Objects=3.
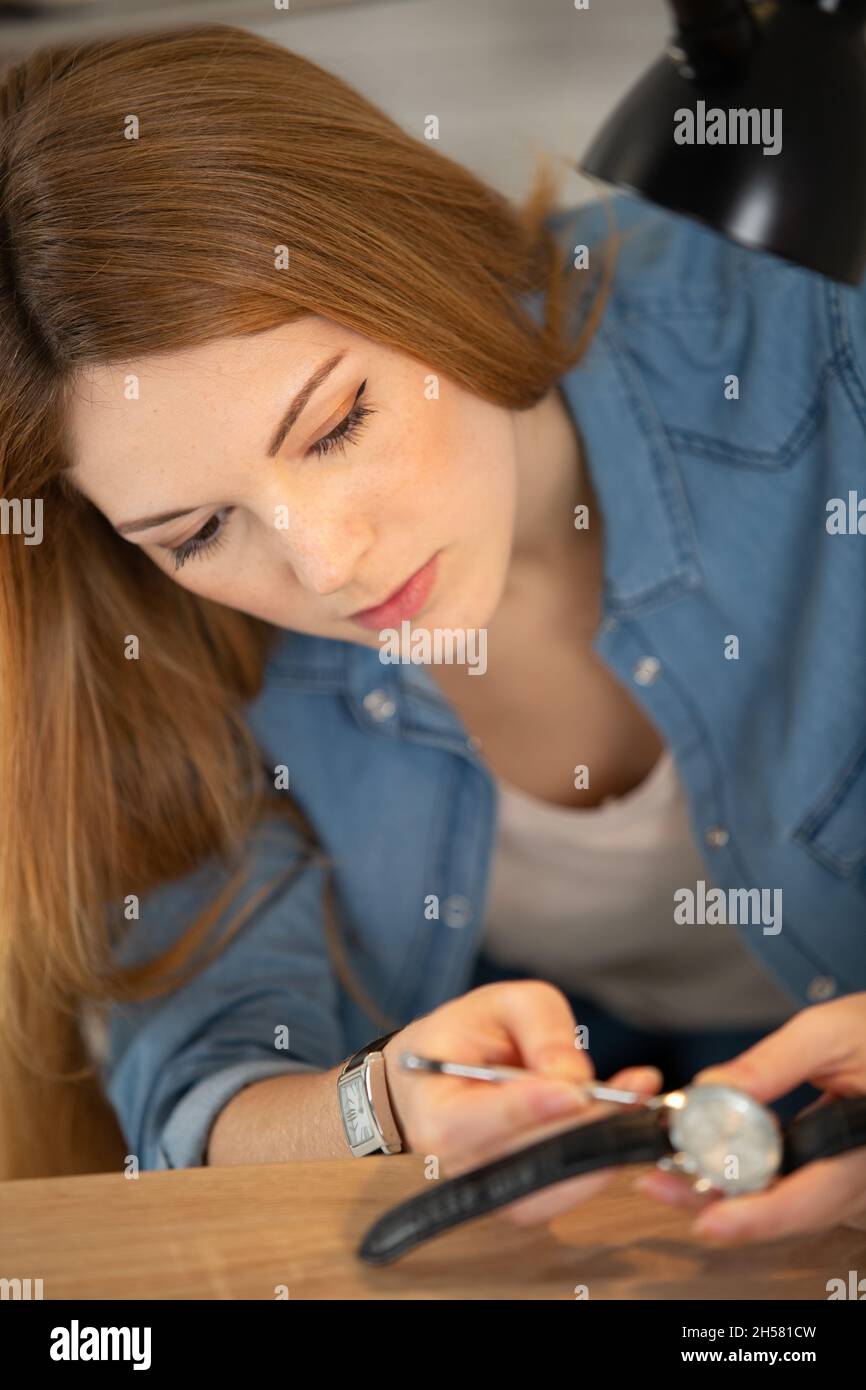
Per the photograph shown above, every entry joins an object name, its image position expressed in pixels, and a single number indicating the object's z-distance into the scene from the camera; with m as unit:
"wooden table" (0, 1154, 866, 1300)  0.55
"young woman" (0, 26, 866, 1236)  0.72
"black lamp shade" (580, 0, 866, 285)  0.66
